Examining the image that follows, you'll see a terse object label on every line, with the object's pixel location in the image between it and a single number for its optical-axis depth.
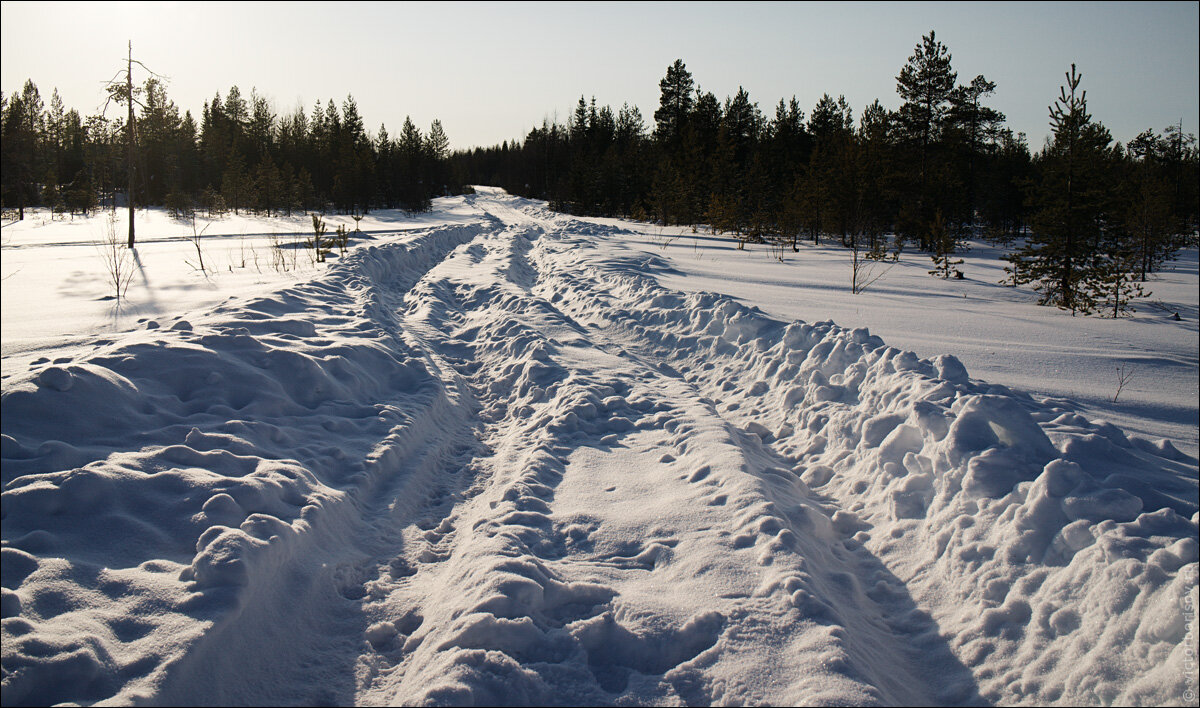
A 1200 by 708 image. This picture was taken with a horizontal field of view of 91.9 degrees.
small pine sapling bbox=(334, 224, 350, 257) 16.56
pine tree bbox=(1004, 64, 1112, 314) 12.70
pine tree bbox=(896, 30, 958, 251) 30.36
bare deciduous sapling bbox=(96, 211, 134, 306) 9.12
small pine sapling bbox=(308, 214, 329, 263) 15.25
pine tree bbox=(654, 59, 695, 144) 51.16
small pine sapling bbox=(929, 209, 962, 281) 16.81
